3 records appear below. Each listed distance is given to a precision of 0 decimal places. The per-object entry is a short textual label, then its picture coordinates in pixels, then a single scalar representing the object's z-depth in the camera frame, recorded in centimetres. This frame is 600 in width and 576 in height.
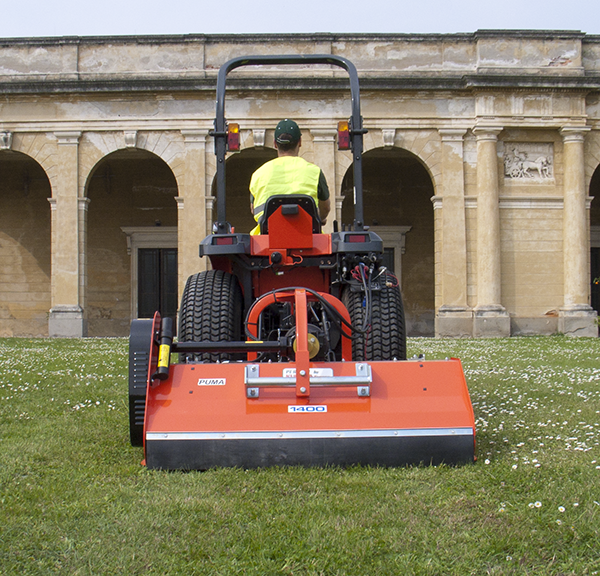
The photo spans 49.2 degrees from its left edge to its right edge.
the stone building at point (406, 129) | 1673
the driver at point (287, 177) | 418
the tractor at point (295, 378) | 302
